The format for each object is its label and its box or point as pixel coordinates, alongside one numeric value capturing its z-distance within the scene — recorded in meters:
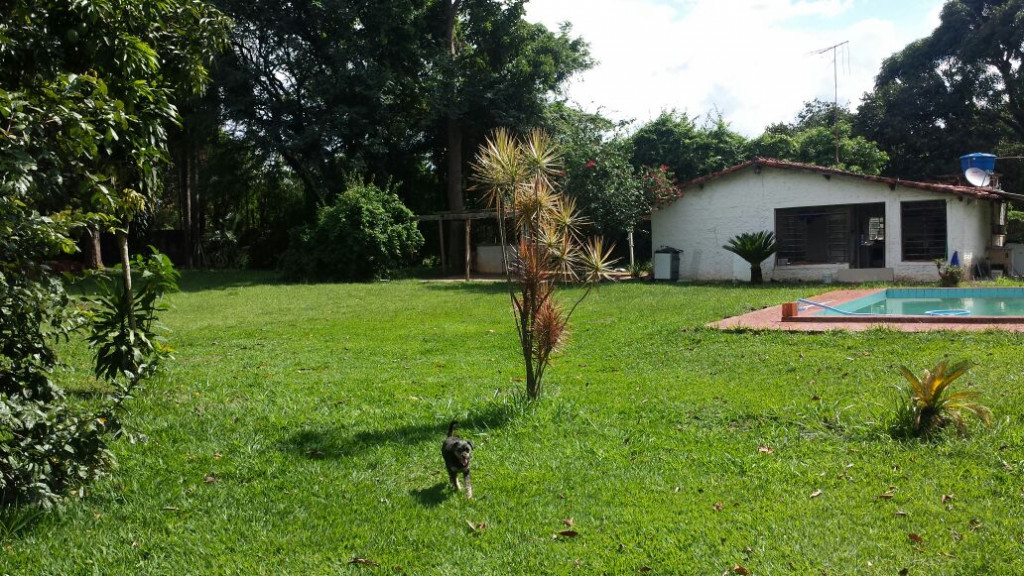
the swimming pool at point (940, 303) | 13.56
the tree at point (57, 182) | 4.09
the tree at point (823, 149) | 28.70
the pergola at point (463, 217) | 24.02
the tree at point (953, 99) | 34.03
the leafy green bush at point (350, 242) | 23.02
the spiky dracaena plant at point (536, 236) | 6.19
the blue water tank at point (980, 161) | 20.20
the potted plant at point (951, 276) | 16.88
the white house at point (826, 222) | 19.19
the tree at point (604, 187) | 20.88
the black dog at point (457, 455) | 4.45
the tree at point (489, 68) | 25.44
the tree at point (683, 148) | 27.52
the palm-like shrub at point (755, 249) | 19.73
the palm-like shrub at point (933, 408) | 5.25
